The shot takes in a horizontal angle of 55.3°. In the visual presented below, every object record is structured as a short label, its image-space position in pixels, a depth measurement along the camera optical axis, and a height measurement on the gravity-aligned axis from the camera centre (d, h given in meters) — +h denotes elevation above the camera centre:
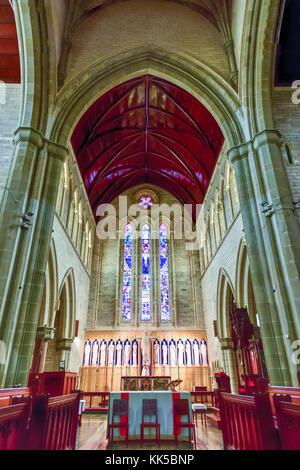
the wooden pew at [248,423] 3.80 -0.66
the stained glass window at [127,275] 15.99 +5.27
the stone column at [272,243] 6.14 +2.84
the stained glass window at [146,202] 18.58 +10.13
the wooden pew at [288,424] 3.35 -0.55
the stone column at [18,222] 6.26 +3.33
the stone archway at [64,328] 11.95 +1.82
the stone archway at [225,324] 11.77 +2.01
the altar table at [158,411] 5.67 -0.67
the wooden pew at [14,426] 3.41 -0.59
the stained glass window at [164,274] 16.03 +5.32
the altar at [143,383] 10.66 -0.29
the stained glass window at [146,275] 15.95 +5.25
